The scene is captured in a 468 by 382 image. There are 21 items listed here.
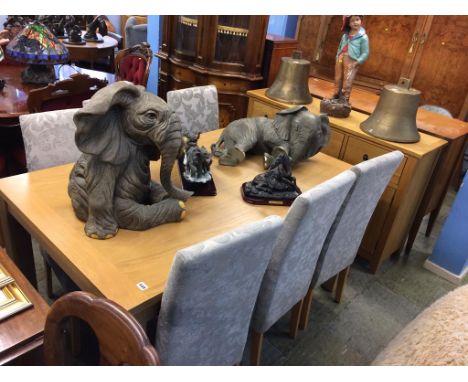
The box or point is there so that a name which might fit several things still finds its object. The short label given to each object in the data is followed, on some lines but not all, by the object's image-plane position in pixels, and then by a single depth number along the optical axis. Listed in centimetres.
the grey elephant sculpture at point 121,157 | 123
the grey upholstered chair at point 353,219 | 157
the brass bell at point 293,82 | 242
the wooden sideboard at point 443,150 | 231
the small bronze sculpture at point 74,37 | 421
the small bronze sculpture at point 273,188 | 166
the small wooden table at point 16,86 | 220
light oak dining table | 116
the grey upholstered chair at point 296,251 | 129
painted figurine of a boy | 210
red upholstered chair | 305
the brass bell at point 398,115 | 207
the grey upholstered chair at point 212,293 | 98
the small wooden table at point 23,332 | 96
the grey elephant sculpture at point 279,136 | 193
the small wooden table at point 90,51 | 415
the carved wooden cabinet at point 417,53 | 335
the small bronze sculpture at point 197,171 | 168
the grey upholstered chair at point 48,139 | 173
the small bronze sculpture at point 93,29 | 442
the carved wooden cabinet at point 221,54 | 297
